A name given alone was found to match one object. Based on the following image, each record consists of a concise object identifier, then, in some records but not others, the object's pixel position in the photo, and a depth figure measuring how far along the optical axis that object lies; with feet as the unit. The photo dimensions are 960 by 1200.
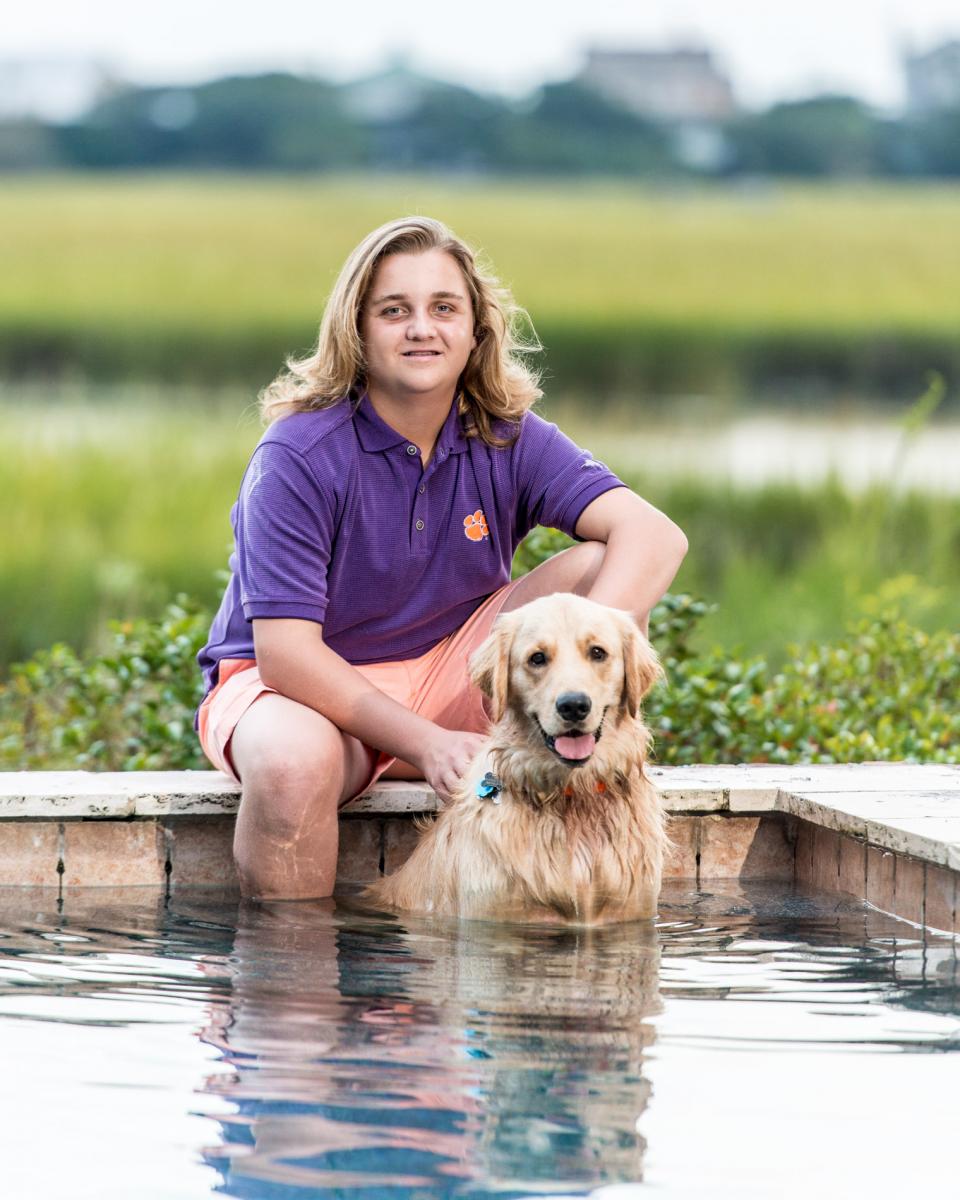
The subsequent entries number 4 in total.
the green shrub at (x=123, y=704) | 35.83
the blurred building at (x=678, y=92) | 242.08
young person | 25.99
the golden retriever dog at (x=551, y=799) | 23.98
